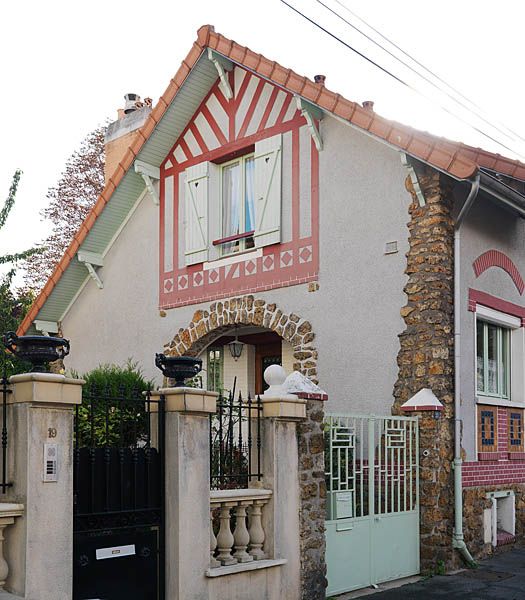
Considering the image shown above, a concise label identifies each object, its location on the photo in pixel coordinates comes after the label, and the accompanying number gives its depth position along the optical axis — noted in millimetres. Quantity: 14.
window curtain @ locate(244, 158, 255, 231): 12758
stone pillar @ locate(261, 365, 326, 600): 7246
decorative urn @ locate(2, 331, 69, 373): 5486
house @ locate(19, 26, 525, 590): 9617
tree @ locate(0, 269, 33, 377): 19422
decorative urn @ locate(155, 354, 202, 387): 6590
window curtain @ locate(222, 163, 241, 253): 13047
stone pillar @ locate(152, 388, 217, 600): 6316
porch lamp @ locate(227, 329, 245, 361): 14273
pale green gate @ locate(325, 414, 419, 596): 8016
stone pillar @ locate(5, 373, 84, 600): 5250
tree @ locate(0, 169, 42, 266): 19359
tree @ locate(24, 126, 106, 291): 26438
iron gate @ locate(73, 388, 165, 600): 5816
